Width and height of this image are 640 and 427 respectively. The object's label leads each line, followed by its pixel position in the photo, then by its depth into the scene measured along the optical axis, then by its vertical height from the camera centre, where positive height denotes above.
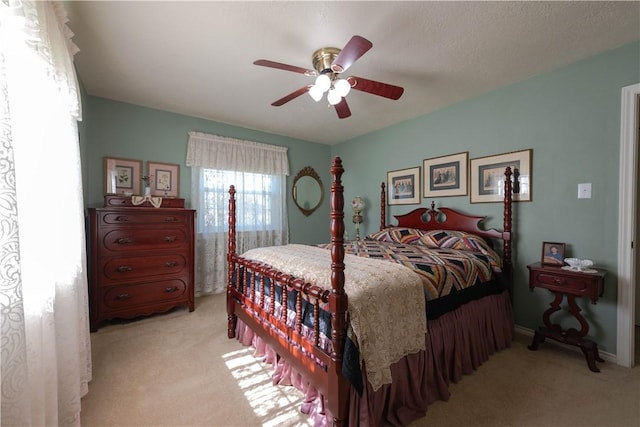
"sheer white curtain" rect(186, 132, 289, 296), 3.60 +0.18
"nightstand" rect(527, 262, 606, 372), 1.90 -0.70
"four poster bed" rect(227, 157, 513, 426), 1.27 -0.72
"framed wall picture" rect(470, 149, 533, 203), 2.55 +0.31
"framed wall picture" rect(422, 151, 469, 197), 3.07 +0.39
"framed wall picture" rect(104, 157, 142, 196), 2.99 +0.40
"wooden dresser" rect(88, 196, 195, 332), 2.52 -0.55
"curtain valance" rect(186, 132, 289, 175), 3.54 +0.81
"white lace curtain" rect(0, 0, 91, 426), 0.83 -0.07
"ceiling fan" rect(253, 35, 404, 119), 1.55 +0.94
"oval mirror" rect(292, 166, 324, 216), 4.59 +0.30
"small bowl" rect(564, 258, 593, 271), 2.00 -0.47
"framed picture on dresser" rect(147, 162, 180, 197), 3.28 +0.39
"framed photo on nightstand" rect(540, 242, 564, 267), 2.20 -0.43
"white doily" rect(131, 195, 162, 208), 2.76 +0.09
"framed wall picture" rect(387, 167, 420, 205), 3.57 +0.29
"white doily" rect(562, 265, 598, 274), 1.94 -0.52
